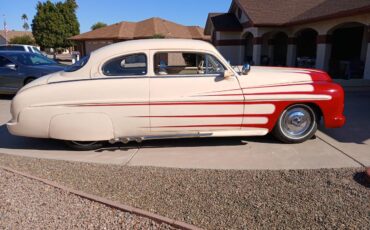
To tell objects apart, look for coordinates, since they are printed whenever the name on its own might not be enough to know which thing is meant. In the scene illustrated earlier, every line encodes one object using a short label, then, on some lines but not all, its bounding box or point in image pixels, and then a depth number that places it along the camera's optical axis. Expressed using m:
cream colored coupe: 4.77
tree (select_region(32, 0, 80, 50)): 45.28
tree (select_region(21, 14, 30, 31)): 114.88
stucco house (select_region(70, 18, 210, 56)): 28.75
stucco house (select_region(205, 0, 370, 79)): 13.36
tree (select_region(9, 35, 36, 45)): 69.19
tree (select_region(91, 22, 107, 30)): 69.11
